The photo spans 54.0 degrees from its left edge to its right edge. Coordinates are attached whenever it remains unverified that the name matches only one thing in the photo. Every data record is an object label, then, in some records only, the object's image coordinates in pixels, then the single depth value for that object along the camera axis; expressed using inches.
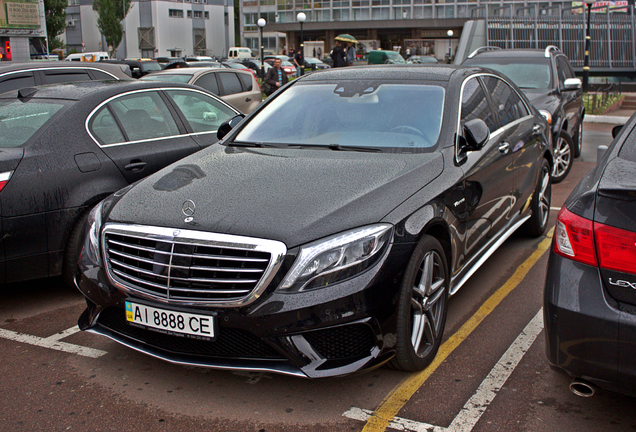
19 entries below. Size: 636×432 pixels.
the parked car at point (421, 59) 1638.9
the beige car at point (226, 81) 442.6
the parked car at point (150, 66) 852.5
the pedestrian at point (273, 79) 687.1
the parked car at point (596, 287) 95.5
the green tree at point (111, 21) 2822.3
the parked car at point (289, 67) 1525.6
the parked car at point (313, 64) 1761.8
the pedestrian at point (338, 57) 798.5
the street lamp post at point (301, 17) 1239.9
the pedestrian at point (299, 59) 1154.8
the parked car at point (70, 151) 162.7
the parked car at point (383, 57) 1669.5
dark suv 329.1
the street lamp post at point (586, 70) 784.4
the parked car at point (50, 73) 291.3
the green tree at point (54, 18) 1937.7
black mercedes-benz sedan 112.6
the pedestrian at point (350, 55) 842.0
